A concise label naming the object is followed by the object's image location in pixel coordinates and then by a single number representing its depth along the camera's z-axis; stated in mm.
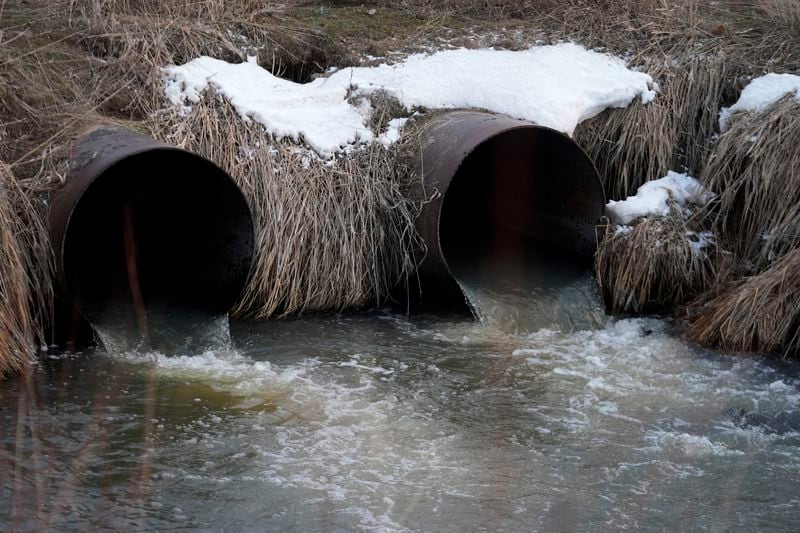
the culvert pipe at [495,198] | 12469
